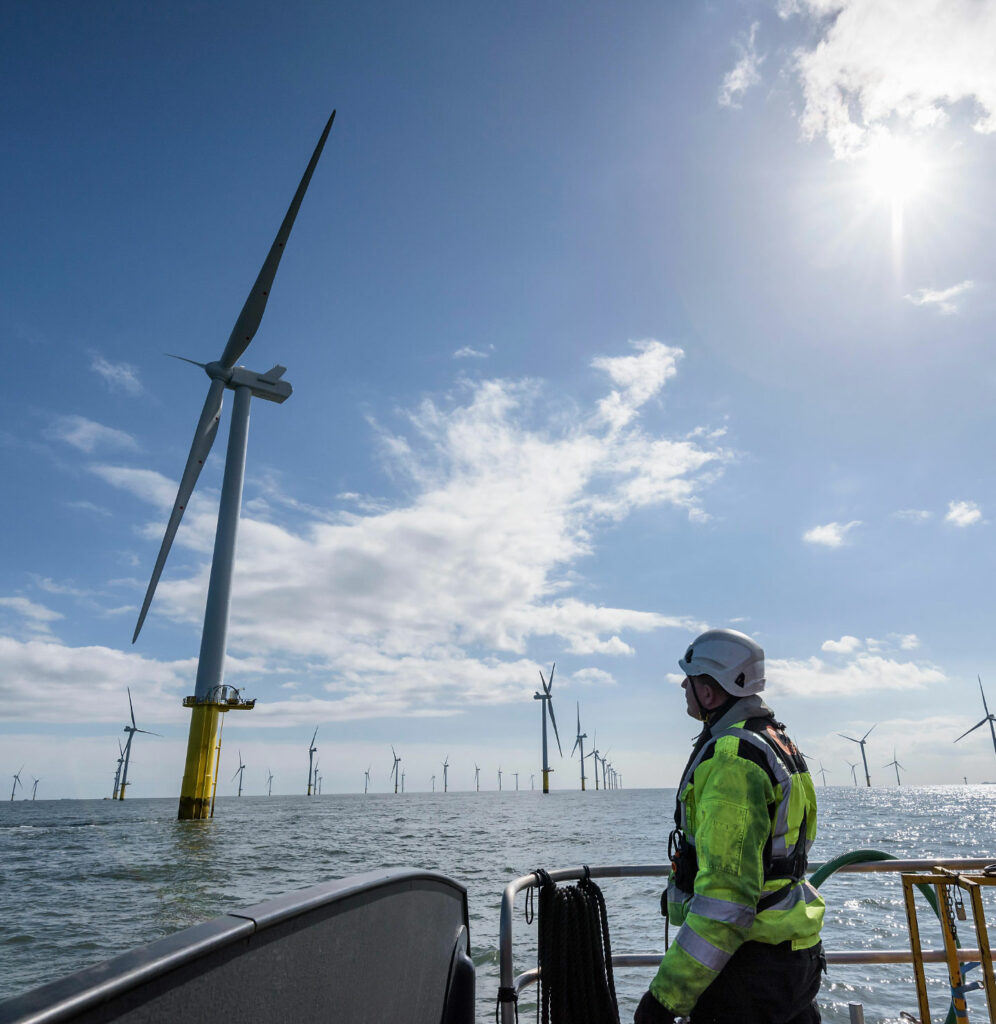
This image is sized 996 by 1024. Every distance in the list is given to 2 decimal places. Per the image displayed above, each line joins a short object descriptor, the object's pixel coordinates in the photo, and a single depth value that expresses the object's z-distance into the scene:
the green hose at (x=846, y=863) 4.51
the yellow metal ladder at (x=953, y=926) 3.98
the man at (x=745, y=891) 2.60
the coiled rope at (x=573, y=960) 3.79
